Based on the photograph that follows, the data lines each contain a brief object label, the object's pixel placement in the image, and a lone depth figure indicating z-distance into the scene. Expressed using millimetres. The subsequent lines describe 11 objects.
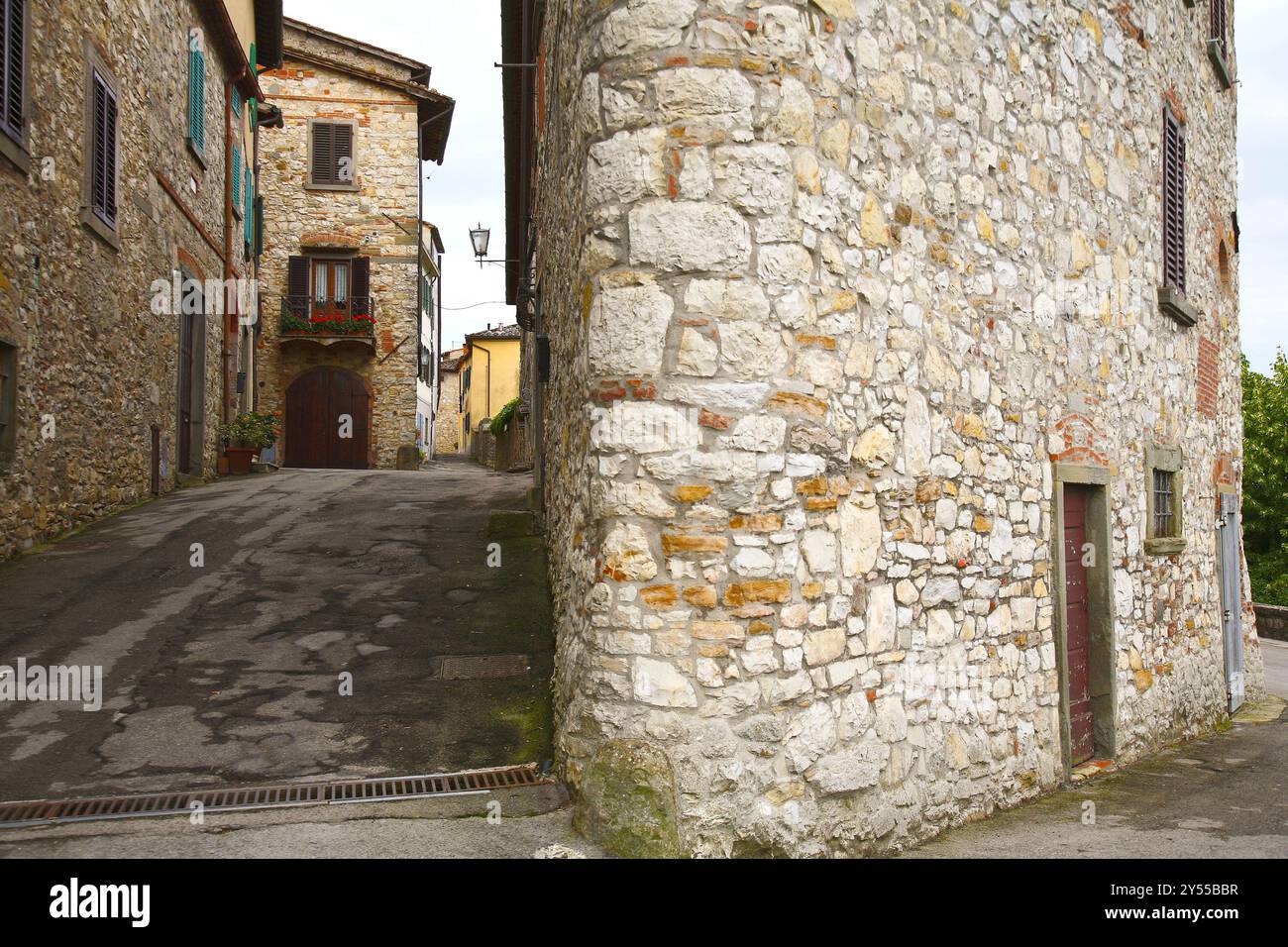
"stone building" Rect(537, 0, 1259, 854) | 4066
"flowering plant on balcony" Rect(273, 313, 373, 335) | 20875
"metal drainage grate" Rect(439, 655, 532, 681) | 5949
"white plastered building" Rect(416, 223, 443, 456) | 25406
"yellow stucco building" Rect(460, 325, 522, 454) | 34812
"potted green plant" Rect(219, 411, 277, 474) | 14484
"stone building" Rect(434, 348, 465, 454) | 43438
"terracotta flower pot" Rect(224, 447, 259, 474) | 14430
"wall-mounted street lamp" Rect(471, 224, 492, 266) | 13812
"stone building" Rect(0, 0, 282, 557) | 7812
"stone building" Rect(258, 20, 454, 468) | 21141
